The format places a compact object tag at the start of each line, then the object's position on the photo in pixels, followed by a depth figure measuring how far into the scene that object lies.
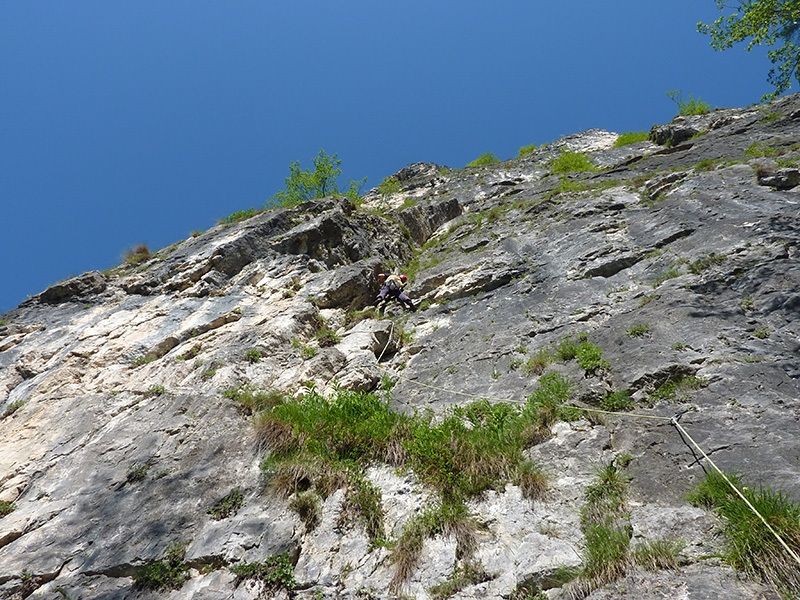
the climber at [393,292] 12.99
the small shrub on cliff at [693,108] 27.63
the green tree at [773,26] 11.96
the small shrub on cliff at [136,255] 16.30
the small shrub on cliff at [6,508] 7.08
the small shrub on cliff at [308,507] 6.09
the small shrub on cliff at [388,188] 28.53
